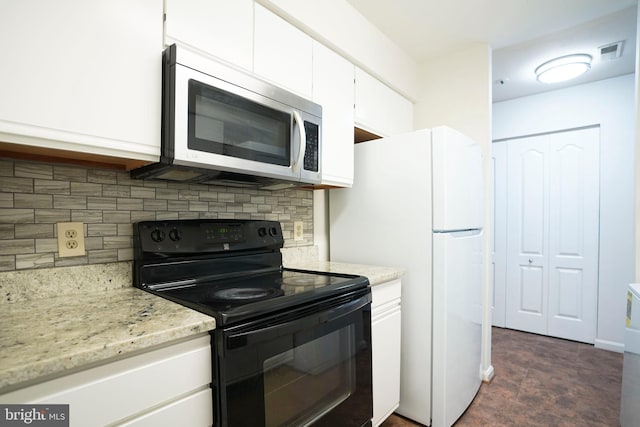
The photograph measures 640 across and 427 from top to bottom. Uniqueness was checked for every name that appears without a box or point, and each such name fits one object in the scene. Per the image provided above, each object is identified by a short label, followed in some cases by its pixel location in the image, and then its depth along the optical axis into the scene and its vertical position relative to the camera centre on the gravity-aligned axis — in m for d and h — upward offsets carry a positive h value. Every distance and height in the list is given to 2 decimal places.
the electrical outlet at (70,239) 1.12 -0.10
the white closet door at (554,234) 3.04 -0.20
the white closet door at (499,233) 3.52 -0.21
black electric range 0.91 -0.36
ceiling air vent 2.34 +1.23
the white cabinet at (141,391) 0.67 -0.41
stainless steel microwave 1.07 +0.33
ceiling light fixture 2.51 +1.19
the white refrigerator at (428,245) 1.74 -0.19
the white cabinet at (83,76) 0.82 +0.38
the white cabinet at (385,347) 1.60 -0.69
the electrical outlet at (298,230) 2.00 -0.11
